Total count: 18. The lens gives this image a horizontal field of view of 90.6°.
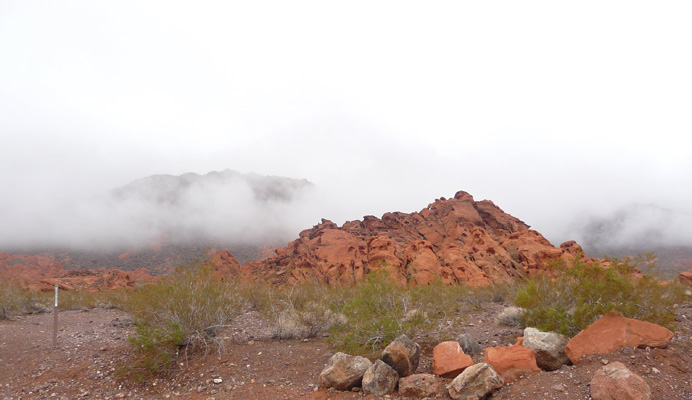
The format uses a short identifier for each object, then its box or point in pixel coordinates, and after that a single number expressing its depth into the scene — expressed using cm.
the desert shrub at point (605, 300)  657
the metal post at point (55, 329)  976
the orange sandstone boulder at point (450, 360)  625
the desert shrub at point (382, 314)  806
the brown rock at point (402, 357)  647
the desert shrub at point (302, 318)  970
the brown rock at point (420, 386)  575
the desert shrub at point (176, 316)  766
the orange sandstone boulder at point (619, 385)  439
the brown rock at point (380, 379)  602
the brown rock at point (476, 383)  531
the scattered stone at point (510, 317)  998
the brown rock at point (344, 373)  638
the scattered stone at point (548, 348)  604
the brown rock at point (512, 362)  570
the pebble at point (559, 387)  500
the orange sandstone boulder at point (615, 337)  570
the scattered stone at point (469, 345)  753
